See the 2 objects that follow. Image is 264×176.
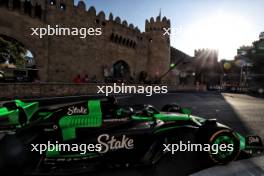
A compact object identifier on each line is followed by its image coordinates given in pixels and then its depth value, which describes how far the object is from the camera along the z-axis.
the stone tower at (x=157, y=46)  33.72
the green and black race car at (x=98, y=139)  2.36
